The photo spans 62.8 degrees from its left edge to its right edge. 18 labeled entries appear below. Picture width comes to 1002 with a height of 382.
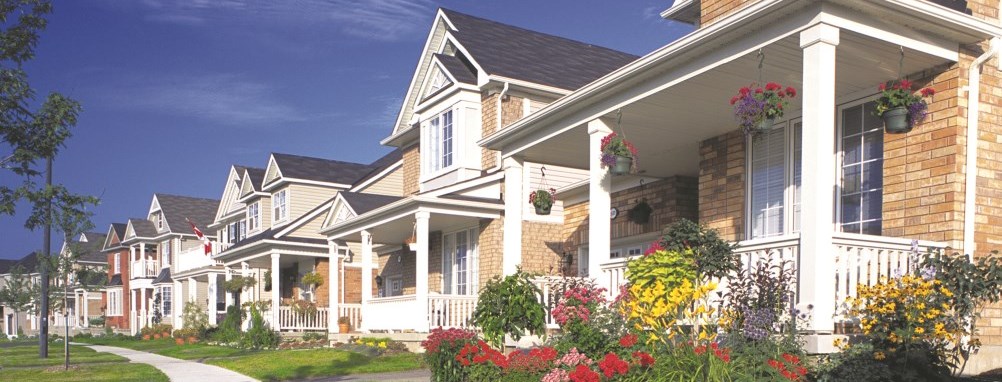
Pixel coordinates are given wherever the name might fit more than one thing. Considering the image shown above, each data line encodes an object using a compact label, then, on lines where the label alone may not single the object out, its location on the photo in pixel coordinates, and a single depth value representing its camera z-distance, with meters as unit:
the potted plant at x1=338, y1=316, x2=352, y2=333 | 23.17
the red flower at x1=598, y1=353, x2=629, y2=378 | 7.61
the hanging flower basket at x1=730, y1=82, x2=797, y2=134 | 8.54
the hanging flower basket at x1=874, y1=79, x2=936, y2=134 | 8.55
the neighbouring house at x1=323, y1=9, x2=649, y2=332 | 18.52
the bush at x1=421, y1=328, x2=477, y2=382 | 10.34
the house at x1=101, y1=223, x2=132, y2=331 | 52.88
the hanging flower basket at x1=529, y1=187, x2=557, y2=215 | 15.34
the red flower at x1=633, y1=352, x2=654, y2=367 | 7.36
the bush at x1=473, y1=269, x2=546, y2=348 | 11.83
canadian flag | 39.00
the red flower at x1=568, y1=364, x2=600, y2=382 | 7.70
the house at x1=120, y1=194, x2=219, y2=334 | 46.50
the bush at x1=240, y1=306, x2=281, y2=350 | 24.06
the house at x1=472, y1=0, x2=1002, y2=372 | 7.89
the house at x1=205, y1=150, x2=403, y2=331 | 27.28
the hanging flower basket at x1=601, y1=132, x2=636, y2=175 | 11.27
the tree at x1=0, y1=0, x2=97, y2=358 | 12.52
